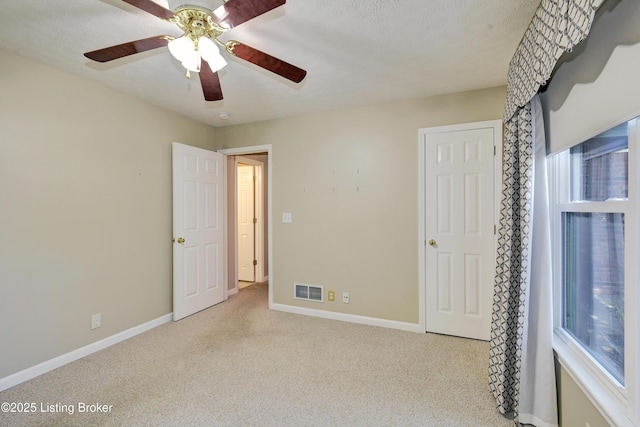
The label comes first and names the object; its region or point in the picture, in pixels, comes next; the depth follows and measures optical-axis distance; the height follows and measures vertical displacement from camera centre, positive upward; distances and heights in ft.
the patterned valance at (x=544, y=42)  3.59 +2.51
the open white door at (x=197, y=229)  10.87 -0.54
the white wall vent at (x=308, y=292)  11.34 -2.94
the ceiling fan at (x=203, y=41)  4.15 +2.80
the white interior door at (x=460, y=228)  9.02 -0.44
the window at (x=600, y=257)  3.74 -0.68
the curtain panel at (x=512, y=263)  5.68 -0.99
